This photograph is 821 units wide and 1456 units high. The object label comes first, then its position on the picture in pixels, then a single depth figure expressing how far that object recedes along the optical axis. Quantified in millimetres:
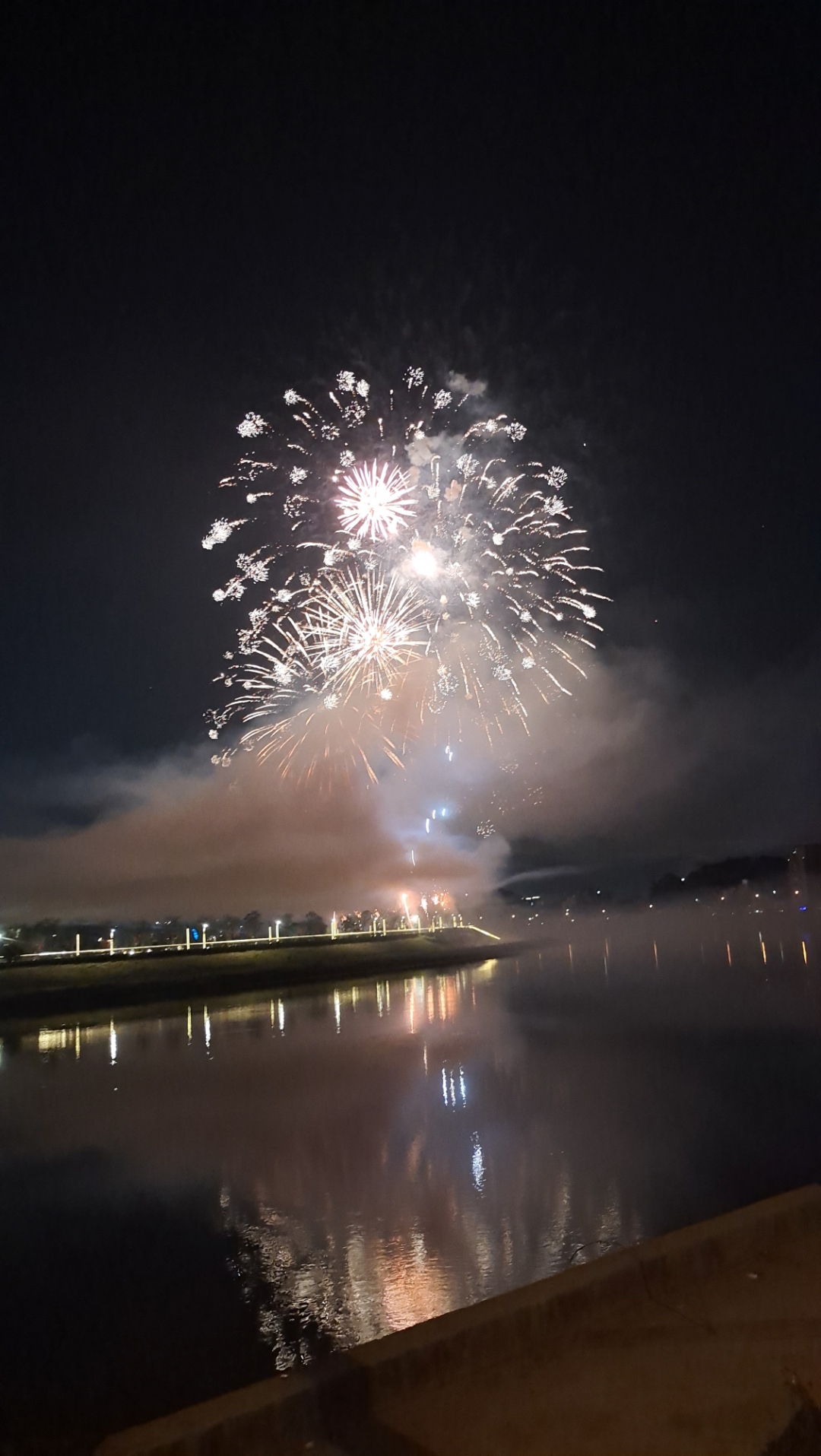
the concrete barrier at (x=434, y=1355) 3867
